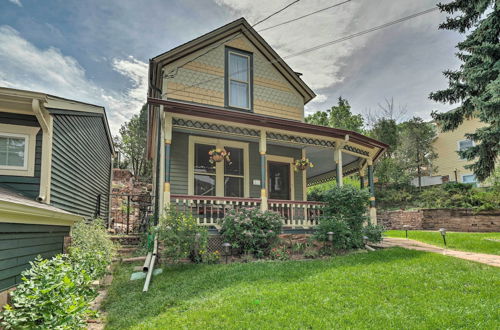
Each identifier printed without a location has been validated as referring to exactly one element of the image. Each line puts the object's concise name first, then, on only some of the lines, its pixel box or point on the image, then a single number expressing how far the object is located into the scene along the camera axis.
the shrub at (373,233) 8.31
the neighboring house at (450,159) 23.14
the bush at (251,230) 7.04
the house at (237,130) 7.82
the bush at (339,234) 7.72
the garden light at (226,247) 6.64
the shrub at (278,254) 7.18
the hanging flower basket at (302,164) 10.05
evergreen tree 8.73
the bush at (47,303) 3.16
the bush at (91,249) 5.50
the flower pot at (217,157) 8.50
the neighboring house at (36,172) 4.27
